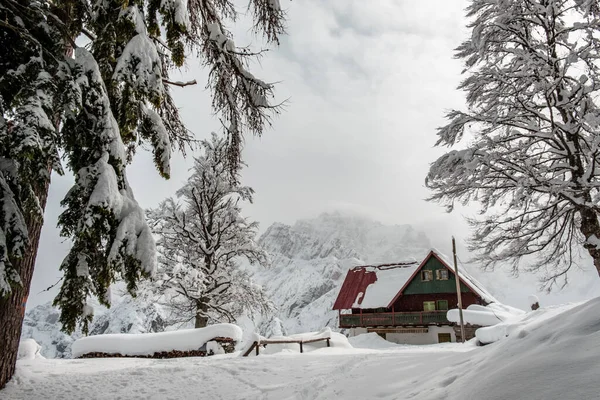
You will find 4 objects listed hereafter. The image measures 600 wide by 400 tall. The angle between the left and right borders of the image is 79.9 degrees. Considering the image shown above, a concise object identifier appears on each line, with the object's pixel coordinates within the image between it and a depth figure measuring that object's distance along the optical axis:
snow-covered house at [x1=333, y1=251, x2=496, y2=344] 26.67
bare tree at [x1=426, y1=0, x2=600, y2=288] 9.34
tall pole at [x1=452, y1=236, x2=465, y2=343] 19.40
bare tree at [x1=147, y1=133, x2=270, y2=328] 16.30
